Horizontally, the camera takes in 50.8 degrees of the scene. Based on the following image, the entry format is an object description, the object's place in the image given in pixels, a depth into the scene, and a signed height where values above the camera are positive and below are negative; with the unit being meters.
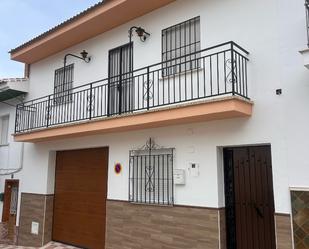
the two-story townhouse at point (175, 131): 6.20 +1.04
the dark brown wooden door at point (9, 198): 13.12 -1.01
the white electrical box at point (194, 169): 7.30 +0.11
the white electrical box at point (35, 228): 11.52 -1.92
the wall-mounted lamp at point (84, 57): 10.62 +3.81
